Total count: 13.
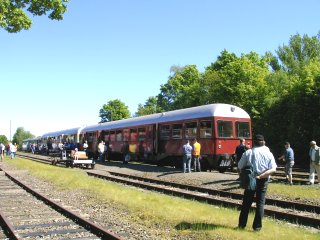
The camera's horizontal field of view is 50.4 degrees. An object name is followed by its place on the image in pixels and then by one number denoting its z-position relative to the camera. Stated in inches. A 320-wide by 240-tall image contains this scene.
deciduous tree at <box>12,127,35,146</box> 5350.2
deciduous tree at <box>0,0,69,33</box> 500.1
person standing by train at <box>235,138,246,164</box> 518.8
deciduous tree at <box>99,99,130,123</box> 3263.4
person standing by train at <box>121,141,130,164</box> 963.0
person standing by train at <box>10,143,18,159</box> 1335.0
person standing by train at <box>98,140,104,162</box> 1034.6
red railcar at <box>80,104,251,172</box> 672.5
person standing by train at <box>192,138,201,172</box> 655.8
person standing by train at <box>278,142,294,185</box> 528.2
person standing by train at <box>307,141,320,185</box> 510.1
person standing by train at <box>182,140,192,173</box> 655.1
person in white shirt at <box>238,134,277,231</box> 246.7
